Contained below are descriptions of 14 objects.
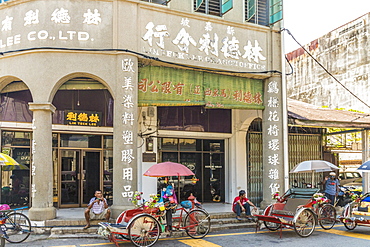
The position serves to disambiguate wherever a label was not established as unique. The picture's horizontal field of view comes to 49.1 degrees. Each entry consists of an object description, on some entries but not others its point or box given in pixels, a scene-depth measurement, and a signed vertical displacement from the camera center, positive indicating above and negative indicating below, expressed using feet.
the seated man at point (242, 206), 40.68 -5.18
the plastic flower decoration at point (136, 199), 32.72 -3.52
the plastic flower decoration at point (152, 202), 31.55 -3.66
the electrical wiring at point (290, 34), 45.83 +13.61
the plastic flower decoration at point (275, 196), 39.60 -4.10
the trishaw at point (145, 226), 29.25 -5.35
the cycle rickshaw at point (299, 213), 34.00 -5.24
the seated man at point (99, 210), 34.47 -4.65
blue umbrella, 37.22 -1.26
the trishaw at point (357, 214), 35.24 -5.31
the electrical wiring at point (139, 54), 35.99 +9.41
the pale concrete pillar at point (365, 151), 53.57 +0.33
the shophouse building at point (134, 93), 36.29 +6.37
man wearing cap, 46.44 -3.92
